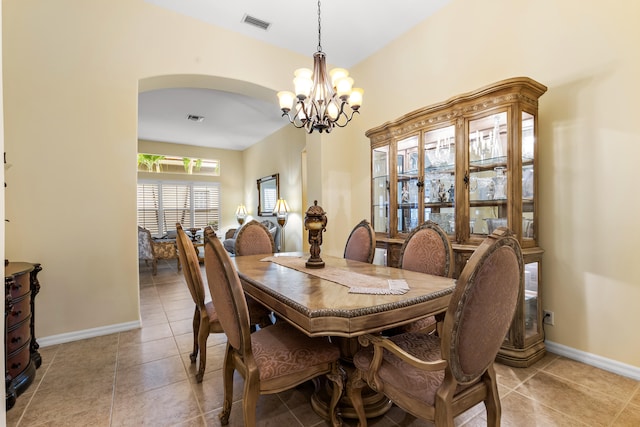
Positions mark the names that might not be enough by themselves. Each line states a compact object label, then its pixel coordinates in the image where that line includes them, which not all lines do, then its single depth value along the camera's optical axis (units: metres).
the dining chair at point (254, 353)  1.34
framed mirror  7.04
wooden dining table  1.28
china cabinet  2.23
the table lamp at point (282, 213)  6.33
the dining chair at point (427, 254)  2.03
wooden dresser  1.87
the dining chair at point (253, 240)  3.15
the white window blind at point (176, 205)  7.89
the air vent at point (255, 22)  3.25
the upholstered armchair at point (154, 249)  5.51
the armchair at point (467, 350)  1.06
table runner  1.58
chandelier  2.39
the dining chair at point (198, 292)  2.02
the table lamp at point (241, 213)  8.48
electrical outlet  2.39
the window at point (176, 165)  7.90
